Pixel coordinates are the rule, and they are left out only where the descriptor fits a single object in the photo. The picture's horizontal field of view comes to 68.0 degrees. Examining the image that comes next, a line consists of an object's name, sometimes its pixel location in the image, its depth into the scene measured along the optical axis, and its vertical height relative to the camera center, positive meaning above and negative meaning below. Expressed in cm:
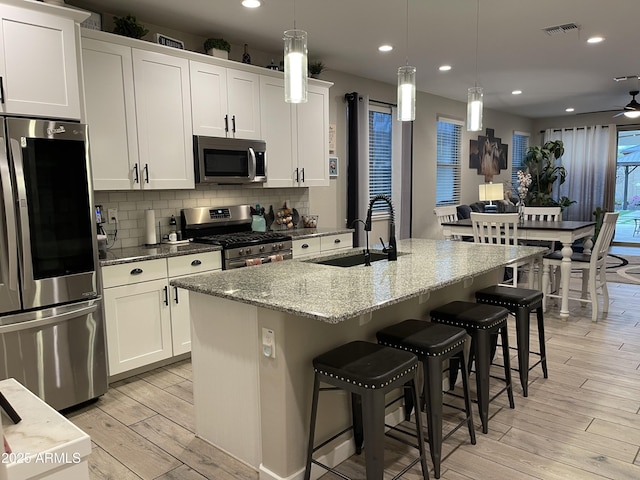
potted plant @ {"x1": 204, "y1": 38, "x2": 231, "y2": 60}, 406 +122
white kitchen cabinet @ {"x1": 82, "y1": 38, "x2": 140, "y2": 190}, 329 +56
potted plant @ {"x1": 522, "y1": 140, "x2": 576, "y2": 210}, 968 +29
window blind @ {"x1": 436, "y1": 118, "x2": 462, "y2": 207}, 766 +40
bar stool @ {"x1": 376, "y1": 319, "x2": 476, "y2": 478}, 219 -78
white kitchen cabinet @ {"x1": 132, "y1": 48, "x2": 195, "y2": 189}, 359 +55
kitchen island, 204 -71
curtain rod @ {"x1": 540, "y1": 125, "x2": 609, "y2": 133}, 1002 +117
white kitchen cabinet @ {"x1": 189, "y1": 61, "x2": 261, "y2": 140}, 395 +76
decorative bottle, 439 +121
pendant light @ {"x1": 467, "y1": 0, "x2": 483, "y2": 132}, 351 +58
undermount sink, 317 -49
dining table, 468 -50
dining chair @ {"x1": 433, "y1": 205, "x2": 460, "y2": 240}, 581 -35
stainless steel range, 392 -42
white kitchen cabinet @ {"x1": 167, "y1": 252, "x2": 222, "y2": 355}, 355 -80
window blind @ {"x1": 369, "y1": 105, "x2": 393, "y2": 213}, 628 +46
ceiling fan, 693 +105
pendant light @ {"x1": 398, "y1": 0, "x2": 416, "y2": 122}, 302 +60
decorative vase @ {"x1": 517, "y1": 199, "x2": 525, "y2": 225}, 597 -32
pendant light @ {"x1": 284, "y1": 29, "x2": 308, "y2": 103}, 244 +64
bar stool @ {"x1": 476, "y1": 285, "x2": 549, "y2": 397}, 296 -77
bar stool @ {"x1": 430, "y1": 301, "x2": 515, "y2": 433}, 256 -77
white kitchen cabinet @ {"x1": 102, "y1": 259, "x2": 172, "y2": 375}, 321 -87
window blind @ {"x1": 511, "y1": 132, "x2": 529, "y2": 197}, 1001 +68
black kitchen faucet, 279 -36
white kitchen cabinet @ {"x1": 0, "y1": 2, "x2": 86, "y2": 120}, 262 +74
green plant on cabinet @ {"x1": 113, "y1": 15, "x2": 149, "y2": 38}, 350 +121
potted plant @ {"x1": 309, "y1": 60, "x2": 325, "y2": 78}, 499 +124
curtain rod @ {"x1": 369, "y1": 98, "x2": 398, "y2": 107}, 614 +111
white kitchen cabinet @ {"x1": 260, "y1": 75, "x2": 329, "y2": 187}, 454 +53
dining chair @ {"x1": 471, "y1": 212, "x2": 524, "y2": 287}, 456 -44
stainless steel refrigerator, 259 -42
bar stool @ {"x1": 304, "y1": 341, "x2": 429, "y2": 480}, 186 -78
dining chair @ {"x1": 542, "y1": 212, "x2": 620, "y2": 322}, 460 -80
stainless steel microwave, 399 +26
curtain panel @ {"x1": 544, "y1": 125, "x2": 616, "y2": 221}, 976 +31
